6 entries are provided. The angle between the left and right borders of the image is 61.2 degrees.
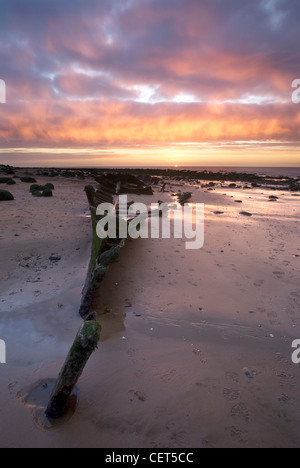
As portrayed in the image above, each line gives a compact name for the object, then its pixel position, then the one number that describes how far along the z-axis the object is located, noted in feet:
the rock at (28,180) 91.15
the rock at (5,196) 50.33
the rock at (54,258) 23.98
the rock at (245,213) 46.03
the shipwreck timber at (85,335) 8.48
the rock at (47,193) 58.80
